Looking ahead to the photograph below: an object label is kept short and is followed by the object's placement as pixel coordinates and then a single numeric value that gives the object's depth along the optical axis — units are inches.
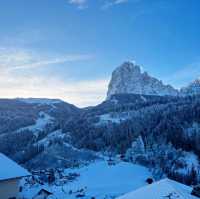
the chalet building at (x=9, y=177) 929.2
